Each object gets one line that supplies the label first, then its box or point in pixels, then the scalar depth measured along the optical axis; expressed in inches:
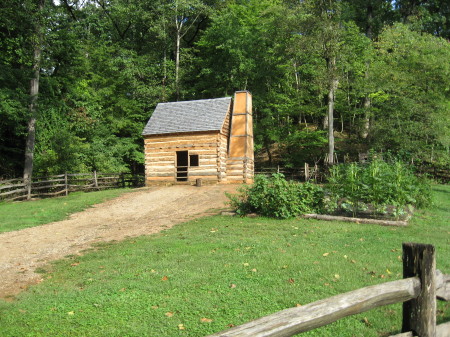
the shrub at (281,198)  425.4
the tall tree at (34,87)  820.0
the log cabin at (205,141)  932.0
